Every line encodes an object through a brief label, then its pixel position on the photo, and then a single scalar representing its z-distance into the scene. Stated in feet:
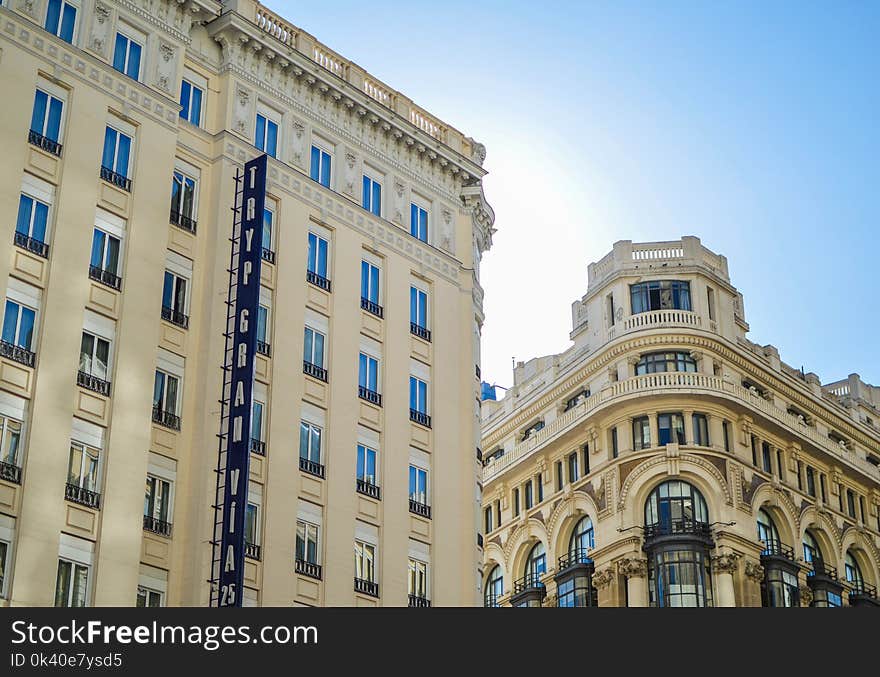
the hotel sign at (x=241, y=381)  145.69
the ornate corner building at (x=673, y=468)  250.98
